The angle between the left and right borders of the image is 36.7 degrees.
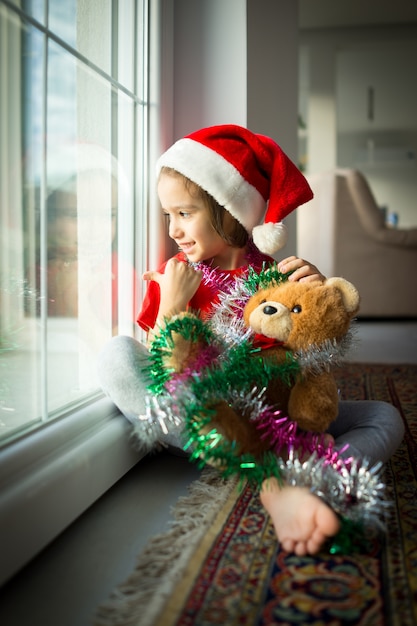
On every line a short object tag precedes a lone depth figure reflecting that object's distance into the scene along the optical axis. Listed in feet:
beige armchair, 11.94
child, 3.17
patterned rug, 2.01
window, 2.55
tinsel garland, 2.56
